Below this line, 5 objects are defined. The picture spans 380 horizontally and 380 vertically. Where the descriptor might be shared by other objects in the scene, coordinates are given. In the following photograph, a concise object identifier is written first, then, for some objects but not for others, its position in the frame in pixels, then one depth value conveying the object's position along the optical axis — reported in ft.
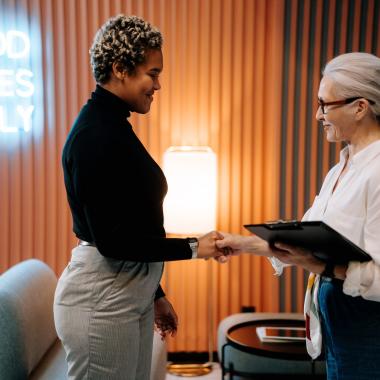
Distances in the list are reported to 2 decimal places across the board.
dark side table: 8.93
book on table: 9.56
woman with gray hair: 5.11
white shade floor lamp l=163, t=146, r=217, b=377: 11.35
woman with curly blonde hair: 5.13
